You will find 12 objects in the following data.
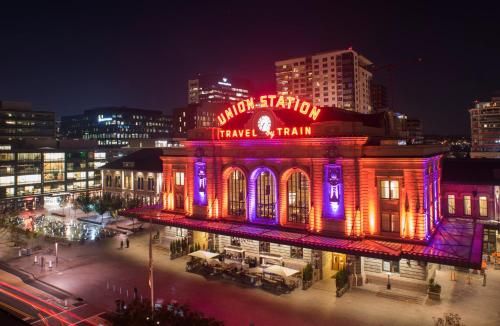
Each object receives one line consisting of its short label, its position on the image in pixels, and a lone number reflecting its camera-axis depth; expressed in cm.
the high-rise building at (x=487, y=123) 19275
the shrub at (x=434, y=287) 4041
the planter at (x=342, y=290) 4225
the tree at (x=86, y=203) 8681
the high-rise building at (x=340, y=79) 18900
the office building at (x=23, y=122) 15200
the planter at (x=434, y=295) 4041
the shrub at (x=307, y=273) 4462
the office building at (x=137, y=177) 9081
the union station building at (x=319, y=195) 4441
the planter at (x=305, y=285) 4450
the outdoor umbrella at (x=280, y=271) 4394
